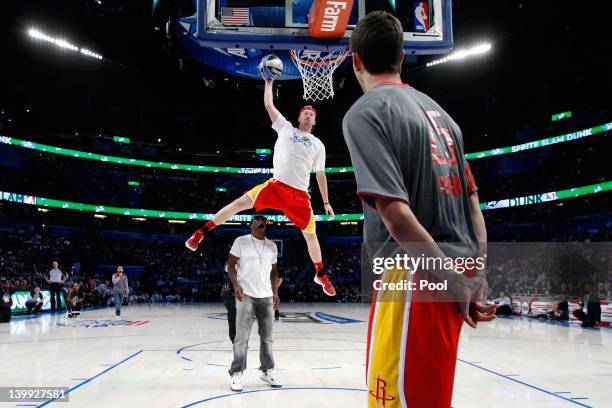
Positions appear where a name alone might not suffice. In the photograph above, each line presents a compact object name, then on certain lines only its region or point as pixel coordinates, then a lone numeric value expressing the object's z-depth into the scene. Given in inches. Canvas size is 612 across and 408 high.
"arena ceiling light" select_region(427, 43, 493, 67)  1189.1
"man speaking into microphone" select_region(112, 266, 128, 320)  661.3
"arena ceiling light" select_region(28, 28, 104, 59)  1163.9
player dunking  246.2
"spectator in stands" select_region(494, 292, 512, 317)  742.5
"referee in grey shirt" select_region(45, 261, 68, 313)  689.0
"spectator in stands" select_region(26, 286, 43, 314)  754.8
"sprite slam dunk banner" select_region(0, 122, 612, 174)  1120.1
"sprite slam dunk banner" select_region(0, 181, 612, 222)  1083.9
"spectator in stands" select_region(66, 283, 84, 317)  691.4
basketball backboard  272.4
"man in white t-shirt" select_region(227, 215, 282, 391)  254.8
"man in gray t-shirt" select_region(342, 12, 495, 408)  64.1
